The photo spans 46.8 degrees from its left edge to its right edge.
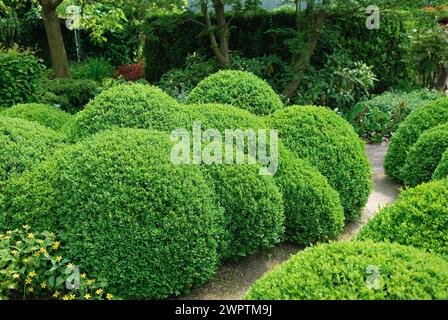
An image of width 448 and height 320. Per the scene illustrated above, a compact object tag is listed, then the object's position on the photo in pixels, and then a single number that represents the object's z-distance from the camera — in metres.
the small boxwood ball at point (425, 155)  5.46
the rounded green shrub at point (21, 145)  4.02
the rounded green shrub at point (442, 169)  4.59
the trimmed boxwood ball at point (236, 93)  5.24
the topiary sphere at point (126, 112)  4.19
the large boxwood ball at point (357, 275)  2.56
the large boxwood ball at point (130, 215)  3.48
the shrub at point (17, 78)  7.58
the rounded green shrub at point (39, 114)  5.82
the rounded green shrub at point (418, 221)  3.27
